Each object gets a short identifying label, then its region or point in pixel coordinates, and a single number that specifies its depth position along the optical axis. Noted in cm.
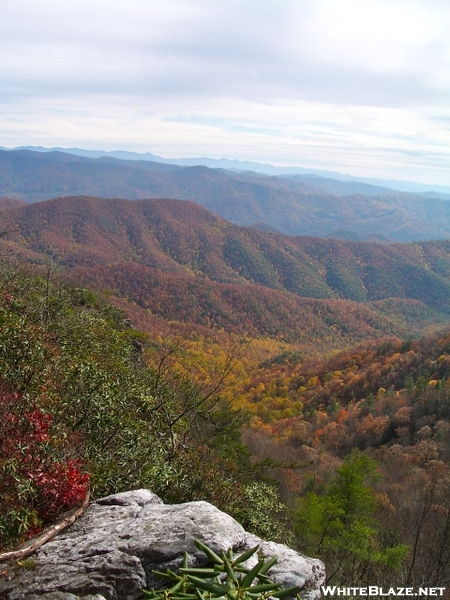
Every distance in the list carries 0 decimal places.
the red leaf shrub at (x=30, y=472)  711
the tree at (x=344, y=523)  2036
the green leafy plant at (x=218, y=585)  342
